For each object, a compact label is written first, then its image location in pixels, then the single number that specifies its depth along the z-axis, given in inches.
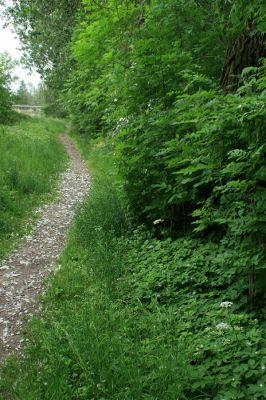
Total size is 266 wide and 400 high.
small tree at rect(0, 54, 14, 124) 703.7
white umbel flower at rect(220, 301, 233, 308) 168.3
